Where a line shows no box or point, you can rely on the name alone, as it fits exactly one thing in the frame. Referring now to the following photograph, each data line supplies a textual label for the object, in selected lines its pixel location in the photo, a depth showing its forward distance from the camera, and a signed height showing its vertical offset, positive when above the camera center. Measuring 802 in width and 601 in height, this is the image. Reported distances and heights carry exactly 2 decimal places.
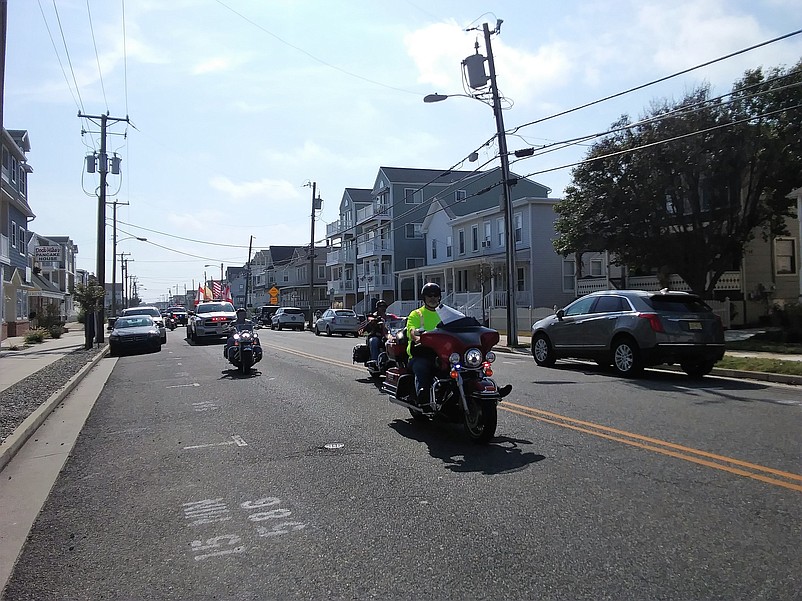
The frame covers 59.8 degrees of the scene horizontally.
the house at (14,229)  33.34 +4.64
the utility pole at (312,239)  51.97 +5.48
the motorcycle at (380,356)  12.57 -0.83
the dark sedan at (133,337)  25.06 -0.79
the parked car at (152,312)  29.84 +0.16
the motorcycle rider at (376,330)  13.37 -0.36
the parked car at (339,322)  38.69 -0.57
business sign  44.34 +4.07
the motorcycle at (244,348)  15.96 -0.81
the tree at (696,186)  21.52 +3.89
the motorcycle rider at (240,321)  16.59 -0.17
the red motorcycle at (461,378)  7.50 -0.77
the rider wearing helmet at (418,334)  8.21 -0.31
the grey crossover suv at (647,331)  13.65 -0.50
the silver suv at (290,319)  50.16 -0.44
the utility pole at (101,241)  31.19 +3.42
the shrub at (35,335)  30.86 -0.82
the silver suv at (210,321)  30.23 -0.30
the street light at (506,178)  23.78 +4.54
